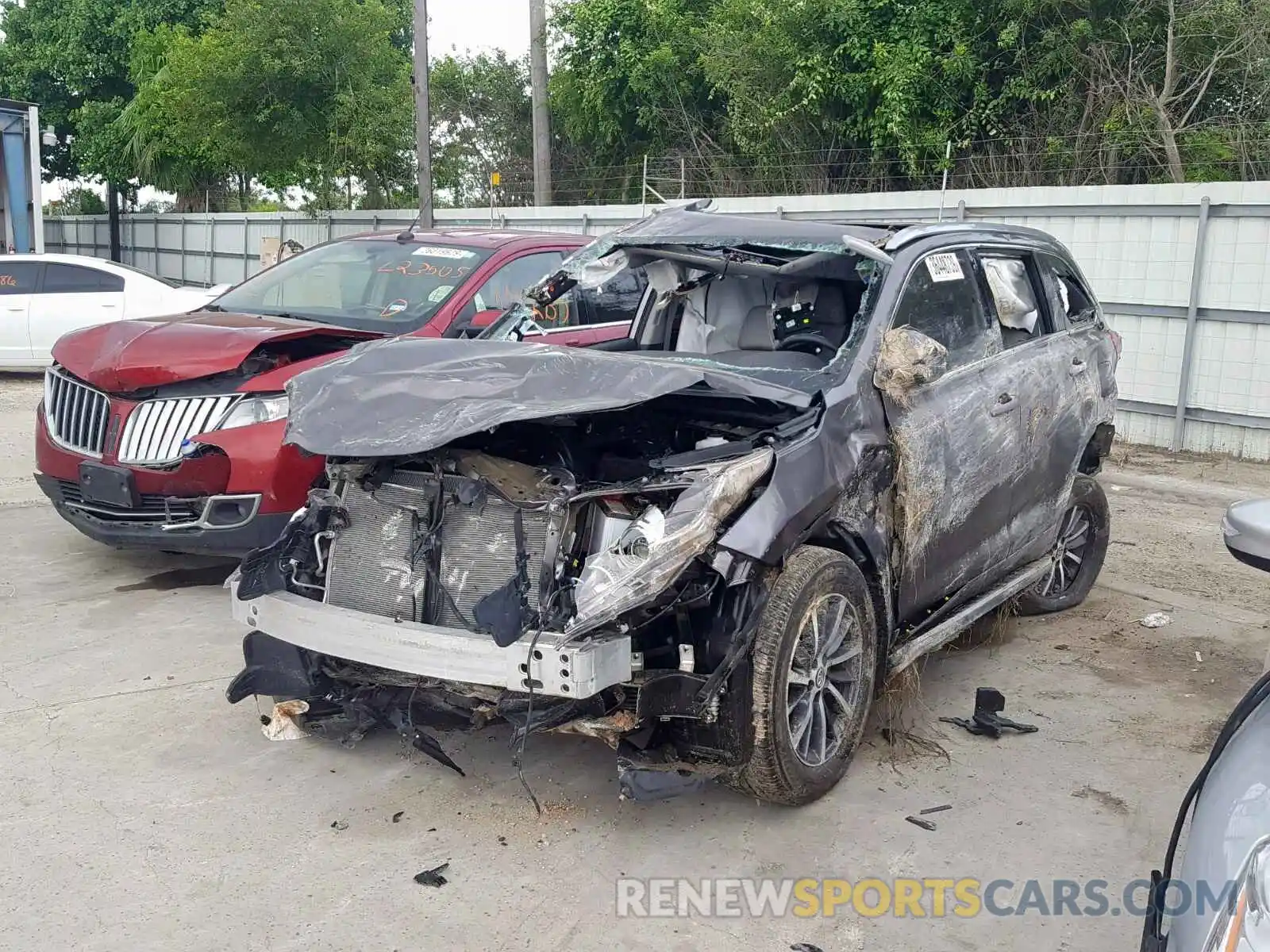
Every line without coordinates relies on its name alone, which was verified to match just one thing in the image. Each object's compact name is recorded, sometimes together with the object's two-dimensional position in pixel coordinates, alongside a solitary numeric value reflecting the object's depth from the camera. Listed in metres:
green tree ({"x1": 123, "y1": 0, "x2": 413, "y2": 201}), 18.80
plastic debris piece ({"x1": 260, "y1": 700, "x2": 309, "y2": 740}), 4.36
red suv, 5.54
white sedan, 13.27
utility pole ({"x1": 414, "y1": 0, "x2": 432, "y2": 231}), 15.98
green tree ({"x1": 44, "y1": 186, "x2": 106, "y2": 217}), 33.56
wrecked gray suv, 3.51
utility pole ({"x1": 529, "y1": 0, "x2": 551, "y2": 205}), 18.97
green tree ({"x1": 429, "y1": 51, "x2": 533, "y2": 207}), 25.23
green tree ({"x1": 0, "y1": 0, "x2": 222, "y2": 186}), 27.28
